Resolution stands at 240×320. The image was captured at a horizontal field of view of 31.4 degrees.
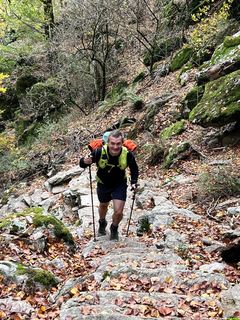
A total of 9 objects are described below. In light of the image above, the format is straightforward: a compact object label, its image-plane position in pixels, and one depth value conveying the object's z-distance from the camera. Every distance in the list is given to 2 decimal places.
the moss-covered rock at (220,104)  10.34
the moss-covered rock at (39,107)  21.23
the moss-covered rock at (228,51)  11.75
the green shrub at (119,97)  17.16
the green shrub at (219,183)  9.02
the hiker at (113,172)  6.84
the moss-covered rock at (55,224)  7.11
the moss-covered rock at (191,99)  13.40
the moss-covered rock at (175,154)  12.06
